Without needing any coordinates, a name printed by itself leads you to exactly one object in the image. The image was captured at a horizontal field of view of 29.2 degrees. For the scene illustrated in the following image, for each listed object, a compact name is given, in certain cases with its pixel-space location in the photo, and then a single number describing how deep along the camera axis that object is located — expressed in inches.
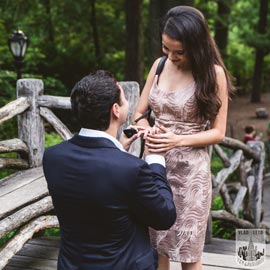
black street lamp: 372.2
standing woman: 99.1
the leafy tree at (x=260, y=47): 726.5
